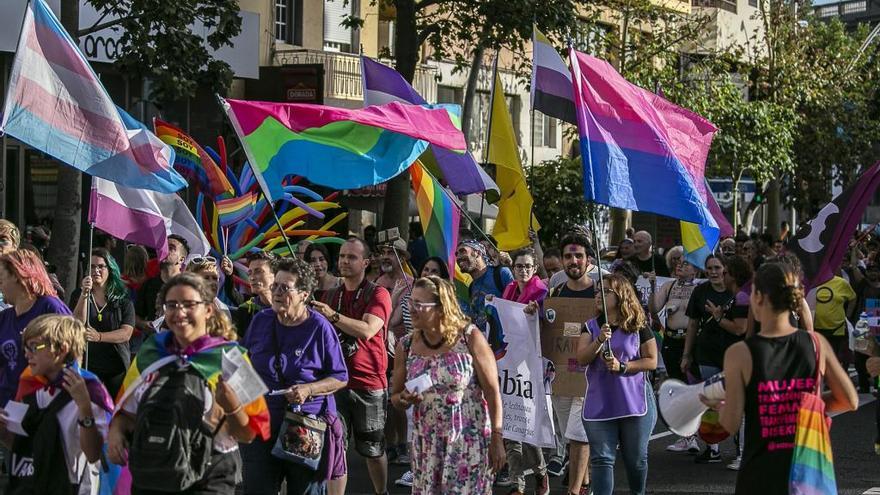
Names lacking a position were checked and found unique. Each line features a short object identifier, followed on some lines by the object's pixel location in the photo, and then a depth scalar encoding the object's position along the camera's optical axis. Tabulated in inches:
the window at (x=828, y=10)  3139.8
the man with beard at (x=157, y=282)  422.9
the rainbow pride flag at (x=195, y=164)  517.7
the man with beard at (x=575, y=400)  372.2
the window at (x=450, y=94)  1282.6
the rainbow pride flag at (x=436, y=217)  470.6
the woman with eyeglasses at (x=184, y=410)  222.7
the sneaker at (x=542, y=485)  388.5
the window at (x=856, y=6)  3097.9
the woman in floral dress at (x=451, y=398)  287.4
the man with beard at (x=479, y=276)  427.2
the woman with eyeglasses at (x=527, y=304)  385.1
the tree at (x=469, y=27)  772.6
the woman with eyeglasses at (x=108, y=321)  382.0
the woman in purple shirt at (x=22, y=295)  283.6
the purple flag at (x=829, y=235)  407.8
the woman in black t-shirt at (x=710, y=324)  441.4
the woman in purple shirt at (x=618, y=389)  339.0
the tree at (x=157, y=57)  558.9
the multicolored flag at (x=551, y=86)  429.7
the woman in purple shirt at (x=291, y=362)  290.5
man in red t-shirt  353.4
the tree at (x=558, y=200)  1126.4
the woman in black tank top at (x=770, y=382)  228.5
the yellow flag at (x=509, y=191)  512.1
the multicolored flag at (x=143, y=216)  404.8
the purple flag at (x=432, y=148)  507.5
